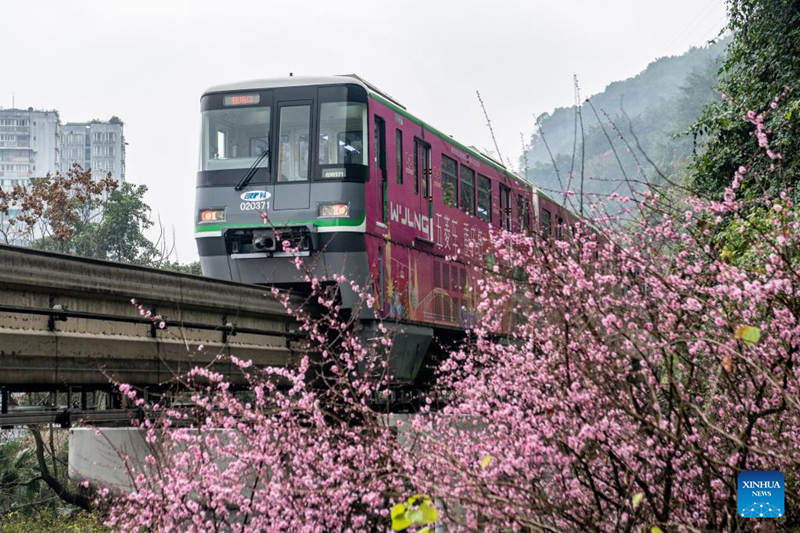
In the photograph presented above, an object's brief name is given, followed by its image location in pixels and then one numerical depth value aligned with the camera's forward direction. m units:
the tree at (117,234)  44.41
